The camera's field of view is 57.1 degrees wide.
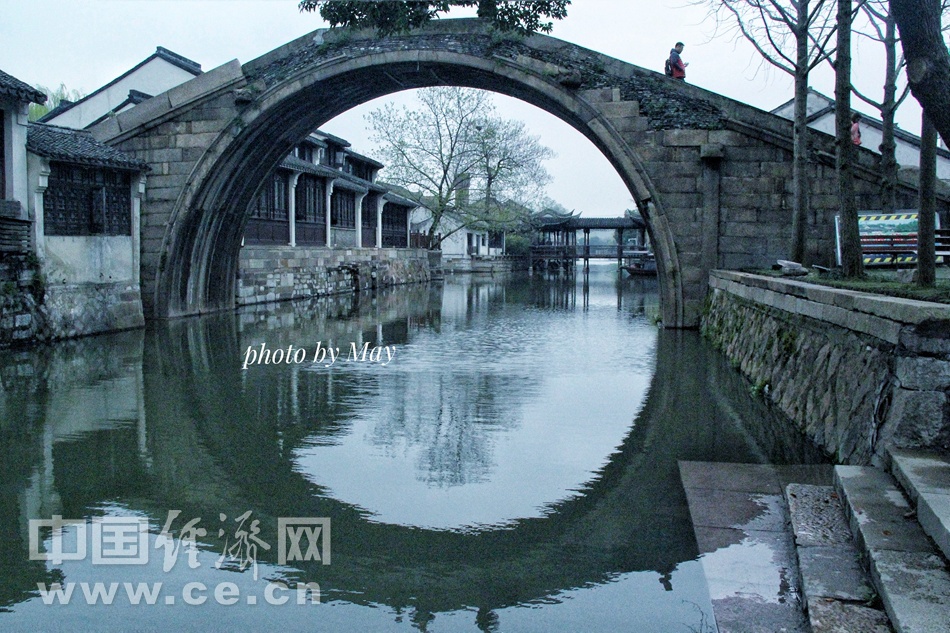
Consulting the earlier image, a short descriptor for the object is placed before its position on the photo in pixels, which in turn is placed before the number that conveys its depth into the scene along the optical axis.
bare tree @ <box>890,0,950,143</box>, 6.06
